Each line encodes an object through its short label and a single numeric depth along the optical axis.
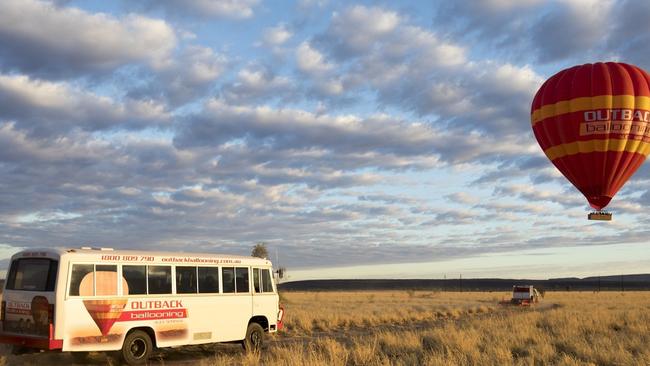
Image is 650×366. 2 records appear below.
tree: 57.38
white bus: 14.63
